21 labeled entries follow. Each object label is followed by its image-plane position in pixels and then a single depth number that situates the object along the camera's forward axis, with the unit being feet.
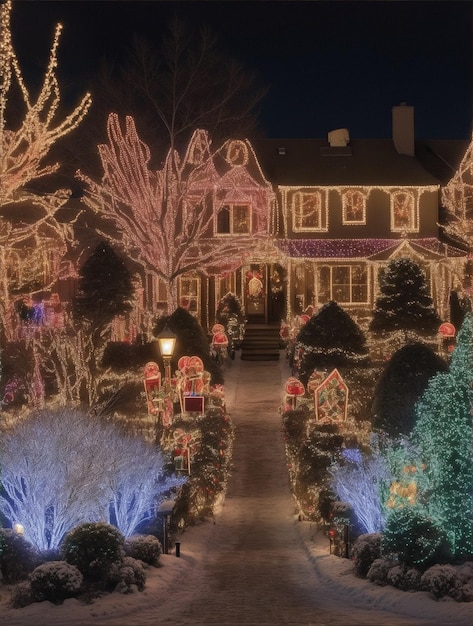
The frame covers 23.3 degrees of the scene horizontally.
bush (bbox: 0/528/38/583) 60.90
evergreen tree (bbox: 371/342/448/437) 78.54
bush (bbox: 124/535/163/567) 64.69
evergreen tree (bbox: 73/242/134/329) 107.86
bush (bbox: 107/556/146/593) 58.80
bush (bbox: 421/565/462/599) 55.72
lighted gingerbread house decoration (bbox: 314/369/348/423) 84.64
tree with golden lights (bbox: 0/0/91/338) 85.20
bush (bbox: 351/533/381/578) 63.16
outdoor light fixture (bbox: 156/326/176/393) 73.61
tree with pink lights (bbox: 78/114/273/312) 133.80
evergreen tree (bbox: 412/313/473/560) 58.90
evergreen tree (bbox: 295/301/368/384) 91.81
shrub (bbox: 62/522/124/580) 58.90
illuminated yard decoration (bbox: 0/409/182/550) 63.67
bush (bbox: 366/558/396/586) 60.03
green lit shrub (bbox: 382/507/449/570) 58.34
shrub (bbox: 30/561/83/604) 56.59
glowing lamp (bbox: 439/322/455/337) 113.09
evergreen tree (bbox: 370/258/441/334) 108.99
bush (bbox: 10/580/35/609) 56.85
